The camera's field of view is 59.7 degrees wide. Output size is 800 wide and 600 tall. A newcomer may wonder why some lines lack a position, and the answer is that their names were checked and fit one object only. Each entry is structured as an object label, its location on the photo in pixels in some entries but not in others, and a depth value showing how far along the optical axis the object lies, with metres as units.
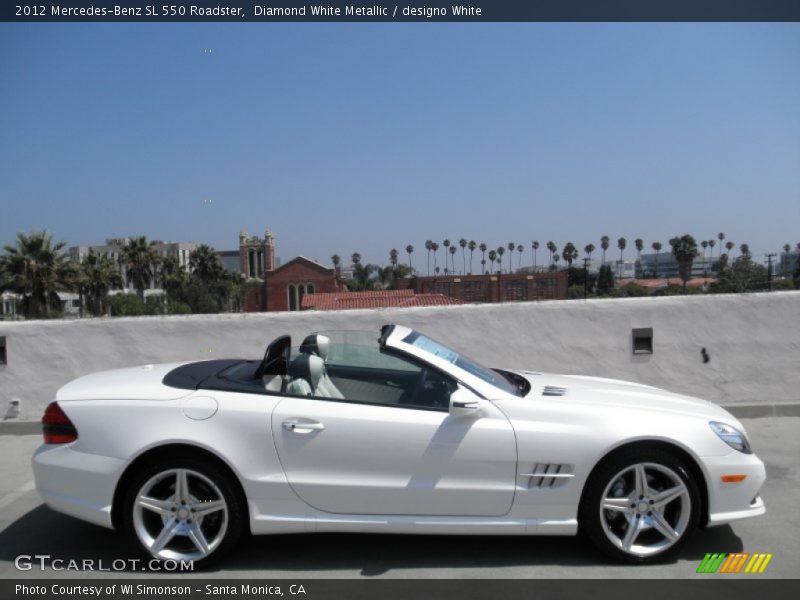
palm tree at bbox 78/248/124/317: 72.56
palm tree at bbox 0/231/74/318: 52.84
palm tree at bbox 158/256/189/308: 87.94
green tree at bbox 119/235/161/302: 83.12
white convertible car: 3.69
